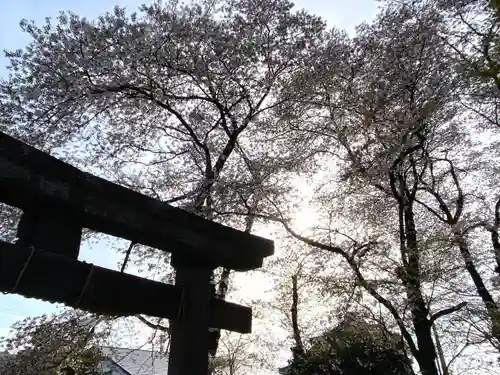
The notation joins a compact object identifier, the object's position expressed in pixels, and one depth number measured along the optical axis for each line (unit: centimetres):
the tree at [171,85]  560
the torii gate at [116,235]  194
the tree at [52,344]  509
